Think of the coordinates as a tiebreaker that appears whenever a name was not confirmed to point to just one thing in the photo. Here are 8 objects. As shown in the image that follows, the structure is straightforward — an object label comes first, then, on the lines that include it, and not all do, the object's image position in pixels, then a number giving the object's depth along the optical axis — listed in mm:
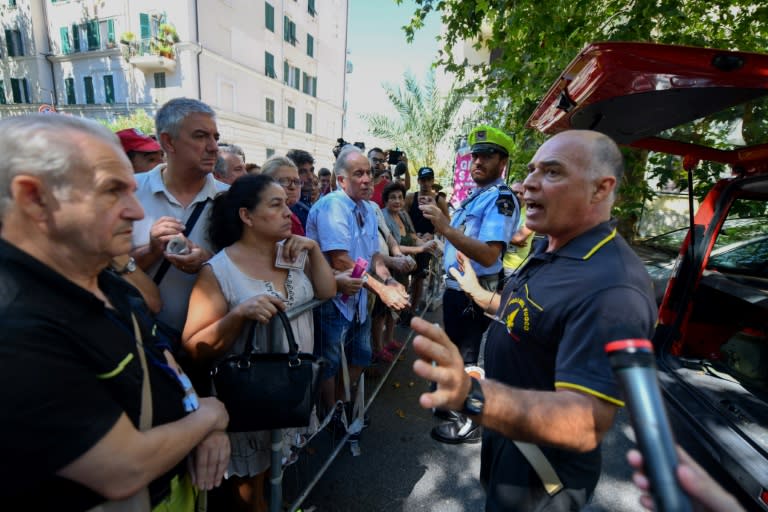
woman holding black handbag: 1737
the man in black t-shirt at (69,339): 824
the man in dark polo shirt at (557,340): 1053
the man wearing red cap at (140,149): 3018
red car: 1712
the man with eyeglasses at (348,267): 2781
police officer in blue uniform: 2604
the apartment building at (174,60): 21938
